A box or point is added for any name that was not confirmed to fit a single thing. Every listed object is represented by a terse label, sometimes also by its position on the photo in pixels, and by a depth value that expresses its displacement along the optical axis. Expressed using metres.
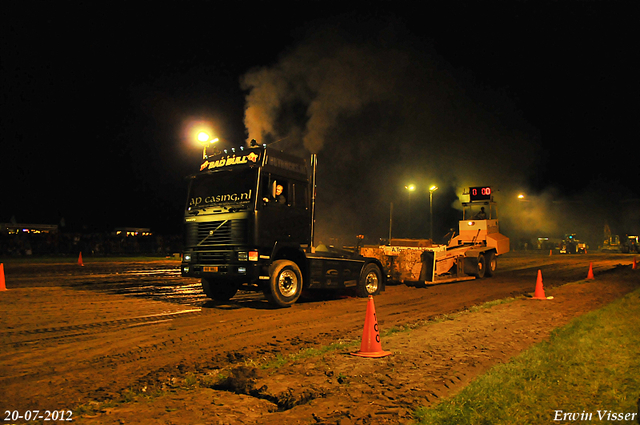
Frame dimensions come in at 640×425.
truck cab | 9.81
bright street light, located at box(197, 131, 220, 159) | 12.88
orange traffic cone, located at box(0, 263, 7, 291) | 12.29
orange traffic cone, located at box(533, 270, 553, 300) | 11.61
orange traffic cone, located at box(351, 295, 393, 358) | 5.85
